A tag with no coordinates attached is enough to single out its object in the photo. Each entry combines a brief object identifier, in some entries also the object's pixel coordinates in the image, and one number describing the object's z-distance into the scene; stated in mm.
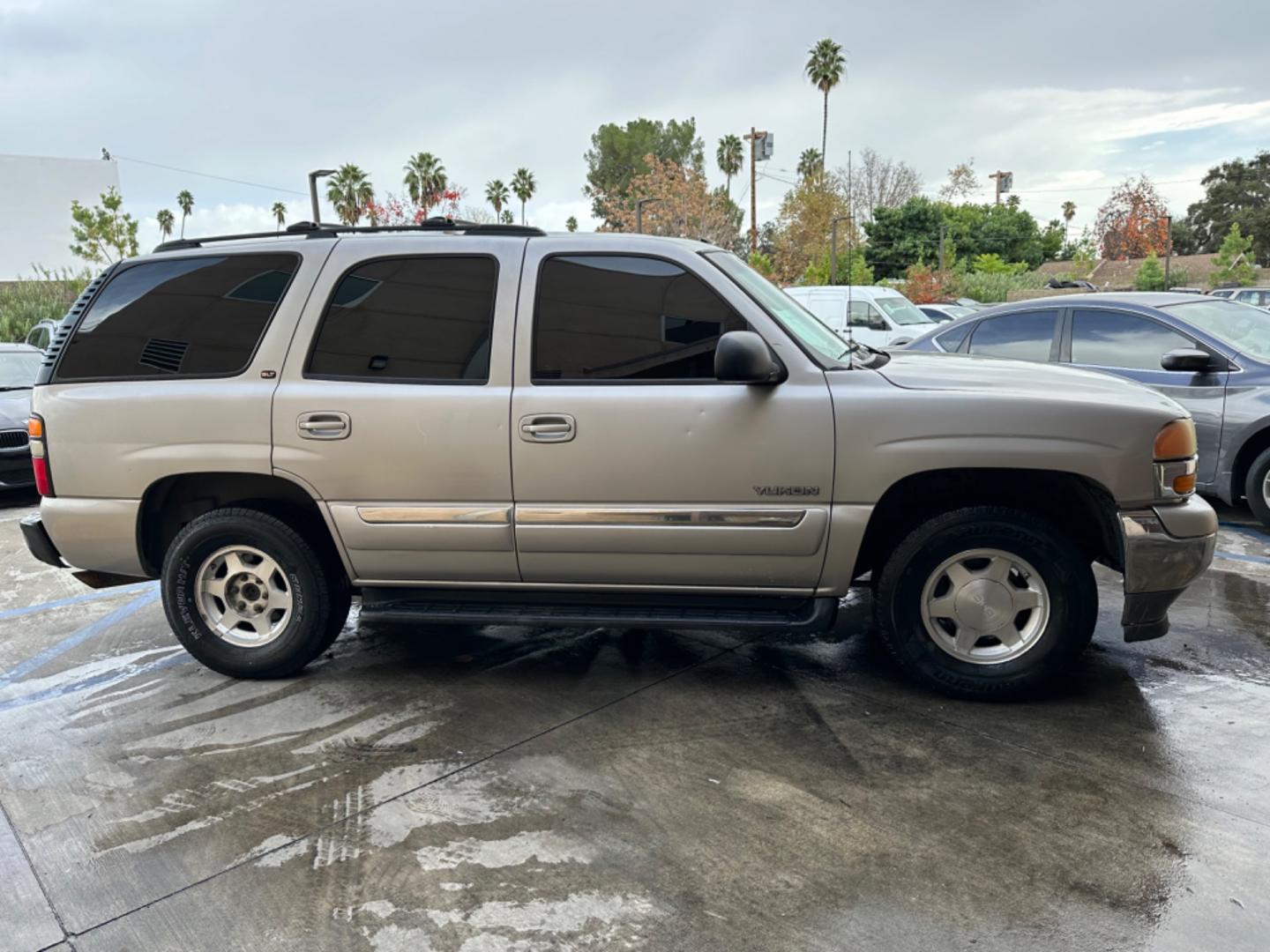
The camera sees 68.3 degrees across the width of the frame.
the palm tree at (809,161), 68000
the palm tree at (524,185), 67062
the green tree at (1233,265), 36656
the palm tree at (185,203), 80625
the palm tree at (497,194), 68375
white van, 16266
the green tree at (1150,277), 35750
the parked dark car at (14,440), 8859
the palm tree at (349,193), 51750
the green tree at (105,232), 37812
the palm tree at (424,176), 55438
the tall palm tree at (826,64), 53594
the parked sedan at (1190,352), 6414
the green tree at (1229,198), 62219
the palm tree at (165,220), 69438
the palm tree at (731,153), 62969
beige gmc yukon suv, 3773
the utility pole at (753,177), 49594
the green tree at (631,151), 56625
